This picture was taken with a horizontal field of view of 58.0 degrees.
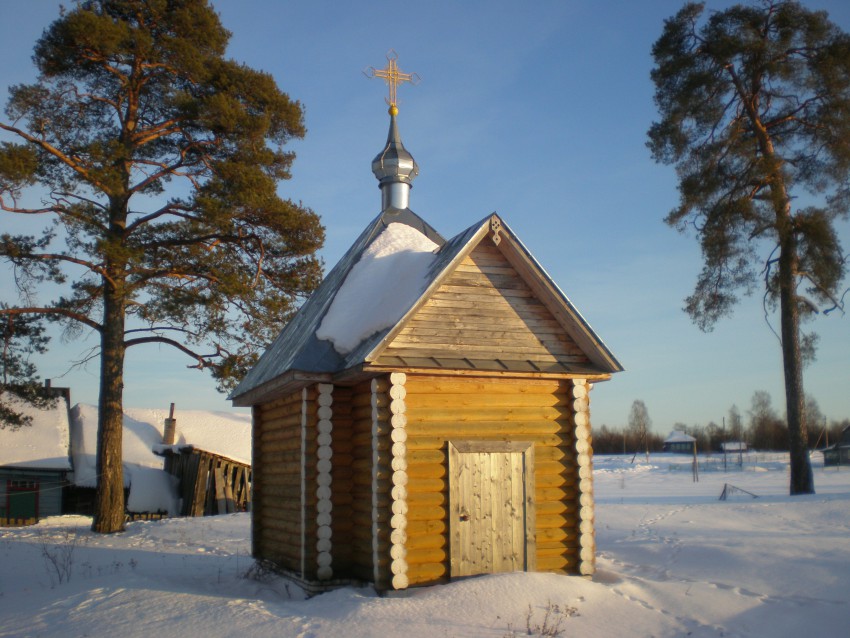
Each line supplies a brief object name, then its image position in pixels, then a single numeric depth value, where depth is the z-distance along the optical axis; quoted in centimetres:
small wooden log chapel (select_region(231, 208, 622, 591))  984
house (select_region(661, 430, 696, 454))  8156
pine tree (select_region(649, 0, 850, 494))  1936
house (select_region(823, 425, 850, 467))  4881
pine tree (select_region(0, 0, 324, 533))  1748
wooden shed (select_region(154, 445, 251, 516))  2605
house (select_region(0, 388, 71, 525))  2777
